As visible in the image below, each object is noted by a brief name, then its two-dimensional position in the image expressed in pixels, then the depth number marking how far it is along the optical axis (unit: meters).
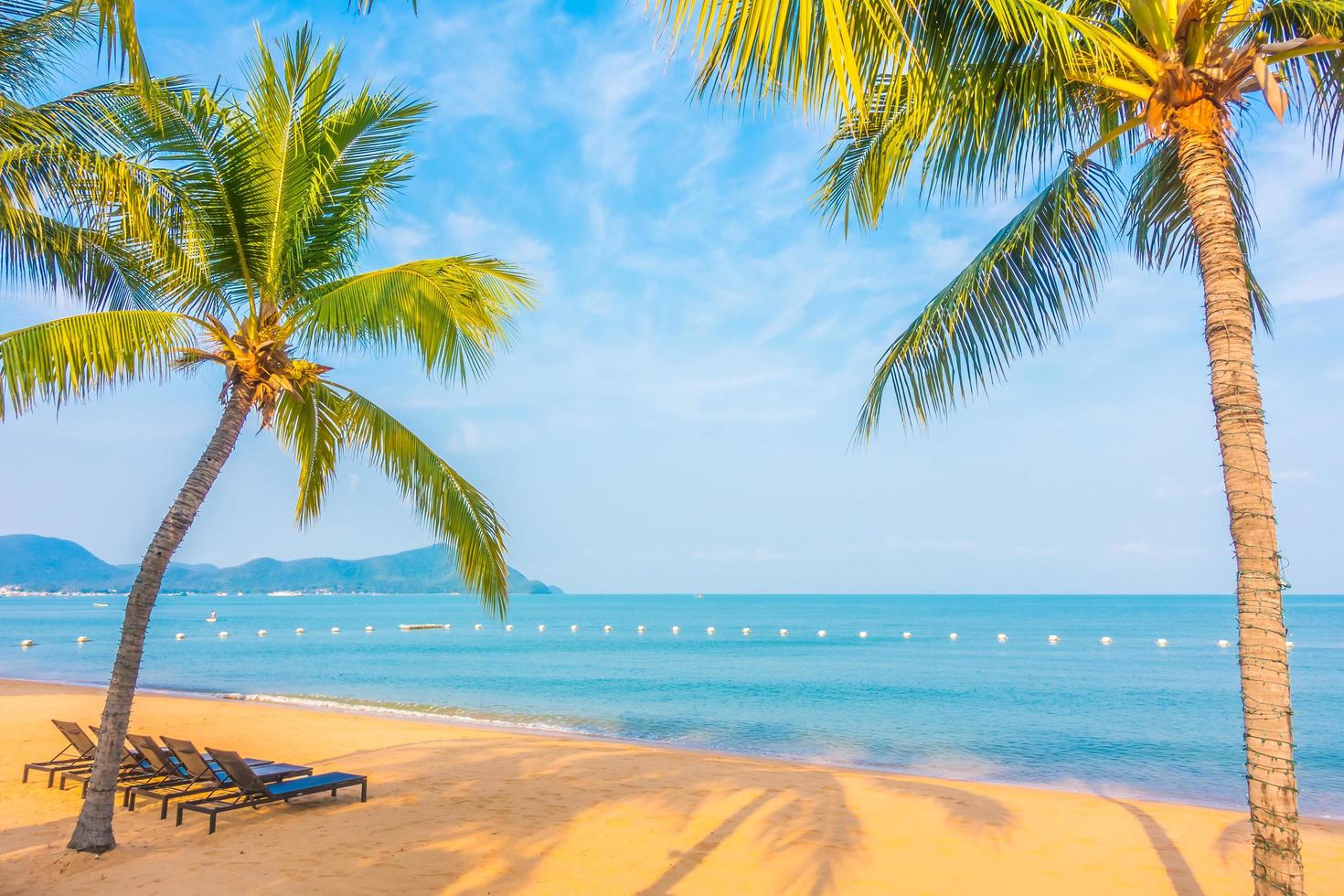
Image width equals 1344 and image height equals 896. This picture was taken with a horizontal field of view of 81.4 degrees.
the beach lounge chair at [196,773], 7.32
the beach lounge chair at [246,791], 7.04
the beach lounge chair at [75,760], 8.60
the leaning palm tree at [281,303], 5.85
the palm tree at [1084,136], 3.31
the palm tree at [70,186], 5.36
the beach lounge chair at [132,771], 7.89
